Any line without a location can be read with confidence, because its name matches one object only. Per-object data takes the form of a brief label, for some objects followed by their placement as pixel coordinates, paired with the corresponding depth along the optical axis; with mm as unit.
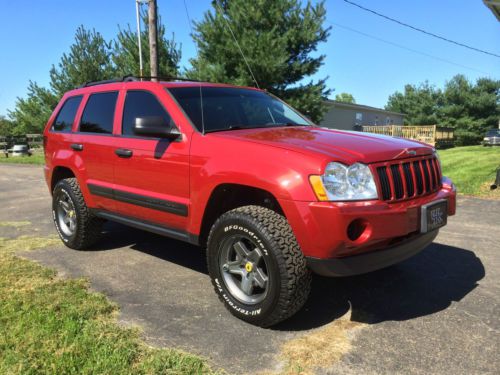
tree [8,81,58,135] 30578
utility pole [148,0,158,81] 11945
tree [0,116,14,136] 56156
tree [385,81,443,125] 44969
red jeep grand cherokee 2918
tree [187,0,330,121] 17453
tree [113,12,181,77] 21375
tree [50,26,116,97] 29000
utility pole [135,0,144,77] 18220
